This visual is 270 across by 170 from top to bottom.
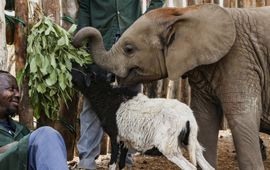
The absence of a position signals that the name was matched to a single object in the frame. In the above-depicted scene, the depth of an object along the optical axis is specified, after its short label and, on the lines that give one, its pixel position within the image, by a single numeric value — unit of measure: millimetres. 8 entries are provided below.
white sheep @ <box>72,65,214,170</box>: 6414
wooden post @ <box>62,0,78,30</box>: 7652
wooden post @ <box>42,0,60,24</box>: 7133
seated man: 4680
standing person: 7328
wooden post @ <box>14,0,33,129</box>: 6801
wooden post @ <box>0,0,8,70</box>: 6176
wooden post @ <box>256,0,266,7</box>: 11562
